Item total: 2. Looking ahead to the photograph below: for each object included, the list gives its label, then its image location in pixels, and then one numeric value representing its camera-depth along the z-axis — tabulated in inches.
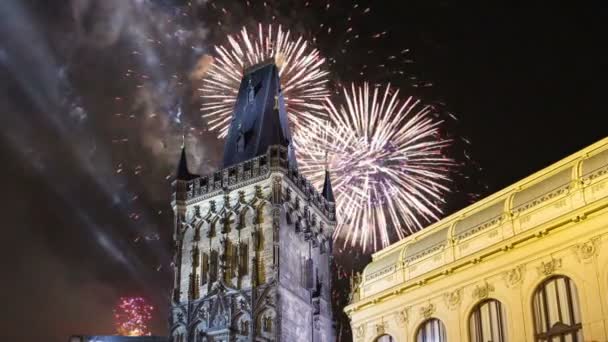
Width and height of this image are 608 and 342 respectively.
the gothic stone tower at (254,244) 2470.5
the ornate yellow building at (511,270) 1155.9
